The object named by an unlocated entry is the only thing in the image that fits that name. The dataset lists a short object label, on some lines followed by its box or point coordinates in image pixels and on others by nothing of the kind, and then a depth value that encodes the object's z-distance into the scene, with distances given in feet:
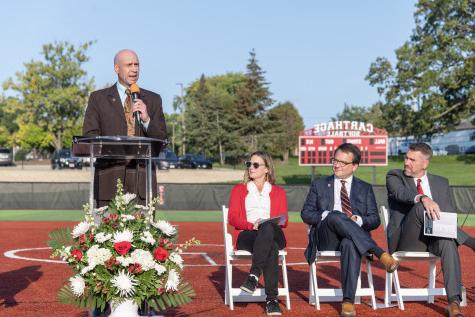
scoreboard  95.71
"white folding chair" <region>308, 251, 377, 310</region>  23.08
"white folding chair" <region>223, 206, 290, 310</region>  23.27
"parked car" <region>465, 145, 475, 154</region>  266.16
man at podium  18.42
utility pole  282.15
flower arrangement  16.22
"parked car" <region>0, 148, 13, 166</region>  193.88
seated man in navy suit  21.68
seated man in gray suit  23.00
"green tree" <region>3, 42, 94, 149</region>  174.29
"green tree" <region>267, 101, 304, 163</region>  261.44
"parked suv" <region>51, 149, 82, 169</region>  172.76
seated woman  22.71
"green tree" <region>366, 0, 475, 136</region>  147.95
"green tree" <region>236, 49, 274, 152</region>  260.42
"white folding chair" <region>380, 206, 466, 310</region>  23.26
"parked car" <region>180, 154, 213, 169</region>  200.85
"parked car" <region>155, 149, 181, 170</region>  175.09
